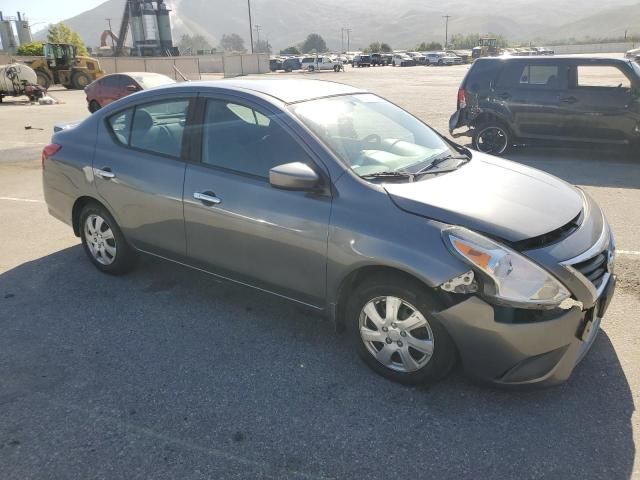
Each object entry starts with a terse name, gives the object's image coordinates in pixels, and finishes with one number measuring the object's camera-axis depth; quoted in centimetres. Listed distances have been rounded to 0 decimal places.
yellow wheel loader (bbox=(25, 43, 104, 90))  2911
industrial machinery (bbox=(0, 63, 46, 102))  2252
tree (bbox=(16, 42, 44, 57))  4881
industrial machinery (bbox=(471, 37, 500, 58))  6444
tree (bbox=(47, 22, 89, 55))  7831
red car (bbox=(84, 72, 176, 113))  1633
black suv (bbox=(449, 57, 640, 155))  858
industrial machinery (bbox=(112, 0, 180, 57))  6319
